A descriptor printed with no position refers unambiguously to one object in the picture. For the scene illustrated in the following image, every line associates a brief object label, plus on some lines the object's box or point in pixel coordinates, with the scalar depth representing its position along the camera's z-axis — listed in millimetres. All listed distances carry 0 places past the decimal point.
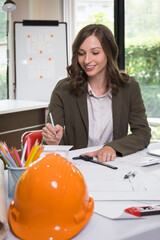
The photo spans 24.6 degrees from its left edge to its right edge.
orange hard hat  971
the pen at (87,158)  1640
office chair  2096
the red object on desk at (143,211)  1086
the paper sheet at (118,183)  1252
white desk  994
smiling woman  2197
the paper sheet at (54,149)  1493
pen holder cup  1179
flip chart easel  4965
